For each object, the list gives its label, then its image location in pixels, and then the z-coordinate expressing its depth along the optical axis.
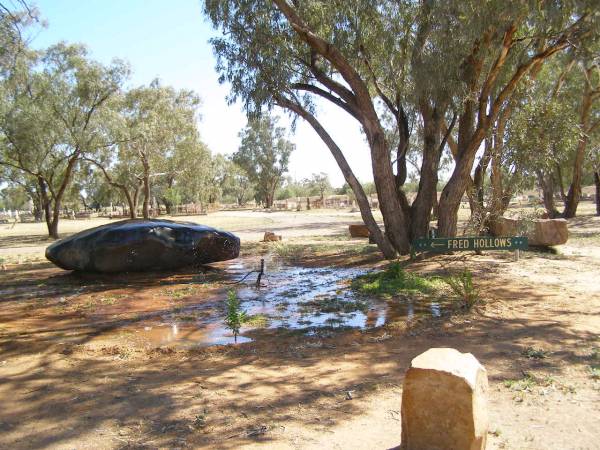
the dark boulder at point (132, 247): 10.54
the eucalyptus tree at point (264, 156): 63.44
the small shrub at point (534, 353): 4.82
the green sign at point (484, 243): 9.09
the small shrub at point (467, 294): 6.64
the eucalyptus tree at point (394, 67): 9.59
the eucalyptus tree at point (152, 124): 26.25
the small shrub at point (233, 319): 5.85
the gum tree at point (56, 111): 21.06
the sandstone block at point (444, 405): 2.74
